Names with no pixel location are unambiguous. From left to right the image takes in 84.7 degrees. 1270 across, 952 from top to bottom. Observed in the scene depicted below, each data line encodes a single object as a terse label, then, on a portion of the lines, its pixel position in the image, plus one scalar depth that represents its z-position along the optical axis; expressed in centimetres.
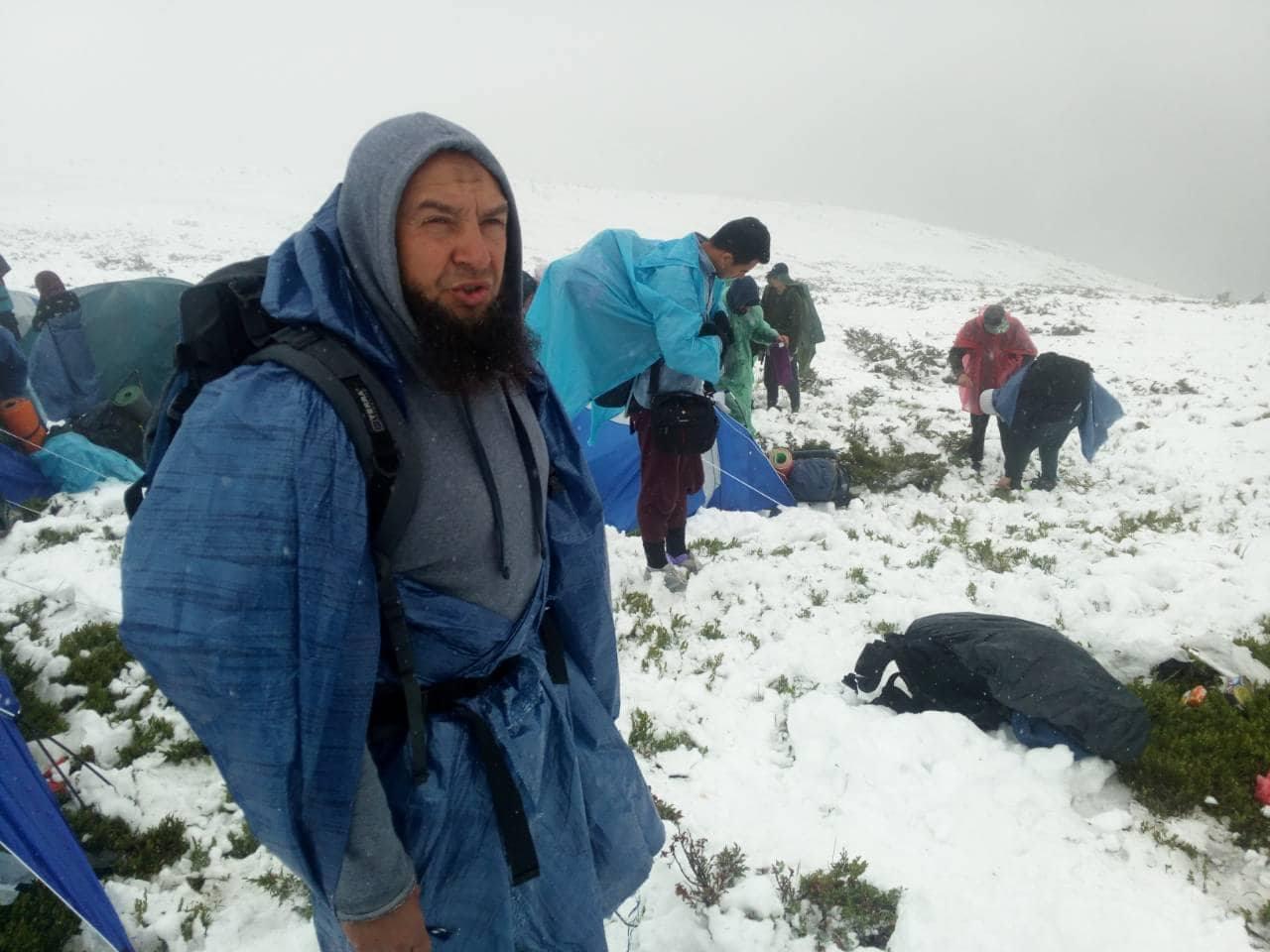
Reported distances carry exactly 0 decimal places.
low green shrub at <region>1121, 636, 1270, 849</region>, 340
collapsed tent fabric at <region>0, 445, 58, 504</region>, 649
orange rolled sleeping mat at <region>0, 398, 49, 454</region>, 672
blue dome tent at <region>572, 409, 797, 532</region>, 699
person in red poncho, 849
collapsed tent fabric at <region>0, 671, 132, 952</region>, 240
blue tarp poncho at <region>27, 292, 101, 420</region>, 802
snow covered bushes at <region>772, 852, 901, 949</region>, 294
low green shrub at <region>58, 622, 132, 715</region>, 426
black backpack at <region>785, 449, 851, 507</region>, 756
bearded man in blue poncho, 119
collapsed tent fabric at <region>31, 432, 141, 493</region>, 696
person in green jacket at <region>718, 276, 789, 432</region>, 690
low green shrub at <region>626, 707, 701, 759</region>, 399
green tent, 841
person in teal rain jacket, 462
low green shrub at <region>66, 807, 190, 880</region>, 323
